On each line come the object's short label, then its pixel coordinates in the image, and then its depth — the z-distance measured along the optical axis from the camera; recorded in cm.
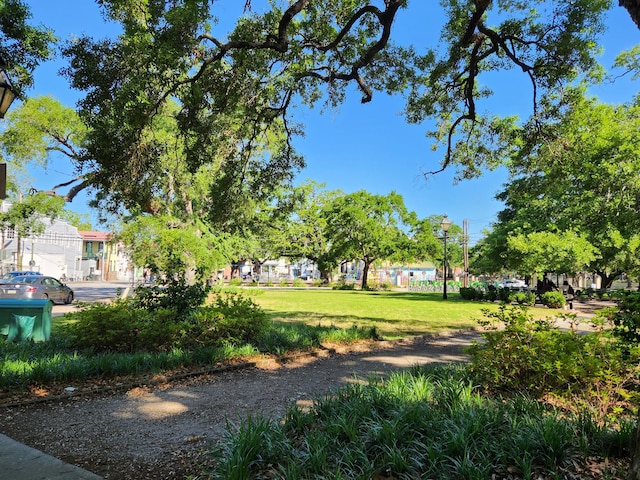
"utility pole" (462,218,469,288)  3980
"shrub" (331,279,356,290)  4200
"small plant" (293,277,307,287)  5125
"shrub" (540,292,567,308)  2017
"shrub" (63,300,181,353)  725
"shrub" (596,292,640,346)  422
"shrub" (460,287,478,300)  2703
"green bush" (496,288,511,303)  2358
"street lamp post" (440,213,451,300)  2509
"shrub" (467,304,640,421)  418
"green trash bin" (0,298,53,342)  841
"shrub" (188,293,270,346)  788
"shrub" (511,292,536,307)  2156
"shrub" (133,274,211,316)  841
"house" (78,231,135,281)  6619
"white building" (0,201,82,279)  5750
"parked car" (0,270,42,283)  2905
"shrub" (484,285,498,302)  2609
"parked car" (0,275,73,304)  1759
